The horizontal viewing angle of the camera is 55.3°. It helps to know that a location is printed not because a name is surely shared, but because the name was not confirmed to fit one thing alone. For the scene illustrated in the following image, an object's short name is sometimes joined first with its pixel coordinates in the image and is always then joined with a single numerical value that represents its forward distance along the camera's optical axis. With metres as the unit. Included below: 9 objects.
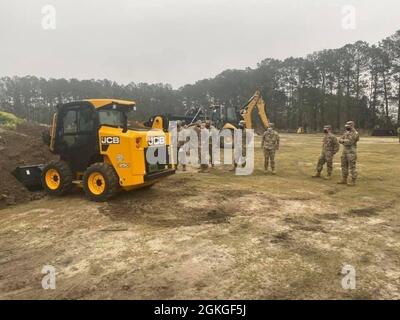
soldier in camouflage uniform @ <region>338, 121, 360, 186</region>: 11.83
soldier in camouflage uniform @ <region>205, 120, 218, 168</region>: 15.59
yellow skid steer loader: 8.77
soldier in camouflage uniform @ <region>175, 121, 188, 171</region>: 15.34
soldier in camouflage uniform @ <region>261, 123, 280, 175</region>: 13.88
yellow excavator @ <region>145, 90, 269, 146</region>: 24.00
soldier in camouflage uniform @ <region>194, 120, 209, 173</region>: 14.98
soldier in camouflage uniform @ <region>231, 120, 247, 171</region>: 15.02
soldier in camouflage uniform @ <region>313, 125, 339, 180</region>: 12.74
